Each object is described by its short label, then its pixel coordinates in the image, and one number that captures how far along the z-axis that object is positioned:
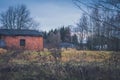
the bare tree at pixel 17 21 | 59.19
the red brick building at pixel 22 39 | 40.28
